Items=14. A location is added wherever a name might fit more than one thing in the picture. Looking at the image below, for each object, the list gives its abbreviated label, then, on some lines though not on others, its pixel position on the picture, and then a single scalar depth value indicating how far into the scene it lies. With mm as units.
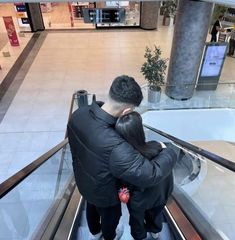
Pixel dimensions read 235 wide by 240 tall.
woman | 1412
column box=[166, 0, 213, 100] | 6270
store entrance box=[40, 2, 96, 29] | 13938
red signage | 11219
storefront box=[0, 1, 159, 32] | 13024
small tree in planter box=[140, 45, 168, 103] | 6906
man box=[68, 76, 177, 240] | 1399
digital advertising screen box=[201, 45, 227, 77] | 7332
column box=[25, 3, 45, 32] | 12938
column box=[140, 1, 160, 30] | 12867
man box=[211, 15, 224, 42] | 10961
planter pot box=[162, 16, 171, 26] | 14209
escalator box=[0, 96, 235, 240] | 1960
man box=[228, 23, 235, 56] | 10527
